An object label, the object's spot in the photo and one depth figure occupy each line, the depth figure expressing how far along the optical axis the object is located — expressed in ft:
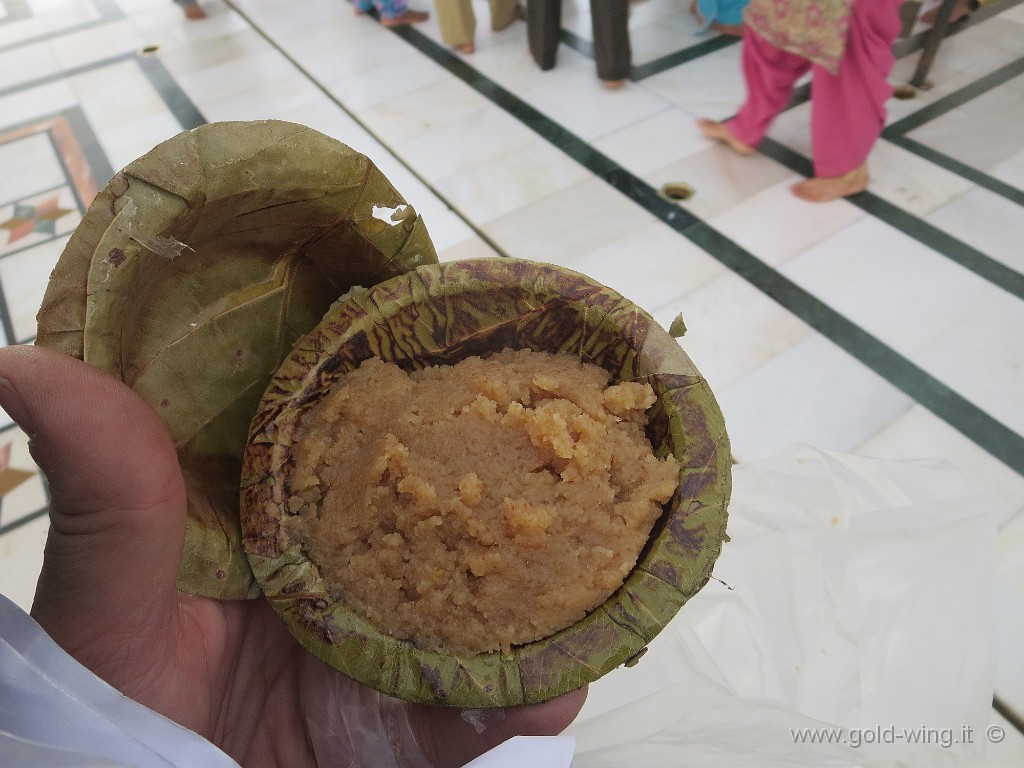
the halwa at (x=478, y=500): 0.52
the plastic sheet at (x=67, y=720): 0.39
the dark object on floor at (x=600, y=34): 1.66
